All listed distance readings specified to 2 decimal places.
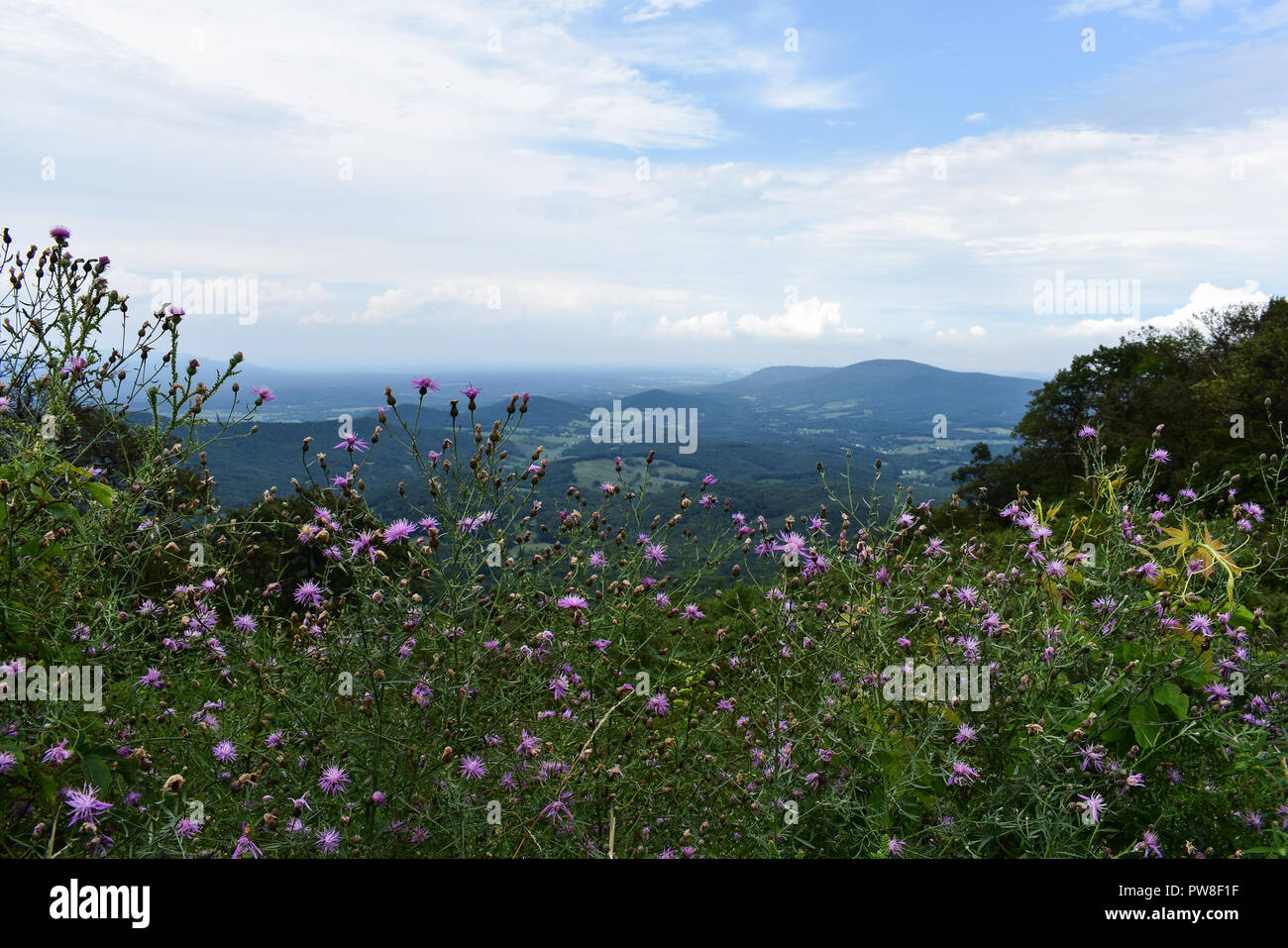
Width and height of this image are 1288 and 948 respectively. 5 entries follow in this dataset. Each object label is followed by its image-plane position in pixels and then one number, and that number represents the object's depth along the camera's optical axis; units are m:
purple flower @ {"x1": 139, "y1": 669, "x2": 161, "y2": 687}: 2.83
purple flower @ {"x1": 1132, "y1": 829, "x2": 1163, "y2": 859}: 2.29
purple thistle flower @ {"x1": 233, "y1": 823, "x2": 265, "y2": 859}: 1.87
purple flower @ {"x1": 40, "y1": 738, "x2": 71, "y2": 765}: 2.01
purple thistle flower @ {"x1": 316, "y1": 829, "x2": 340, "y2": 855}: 2.11
